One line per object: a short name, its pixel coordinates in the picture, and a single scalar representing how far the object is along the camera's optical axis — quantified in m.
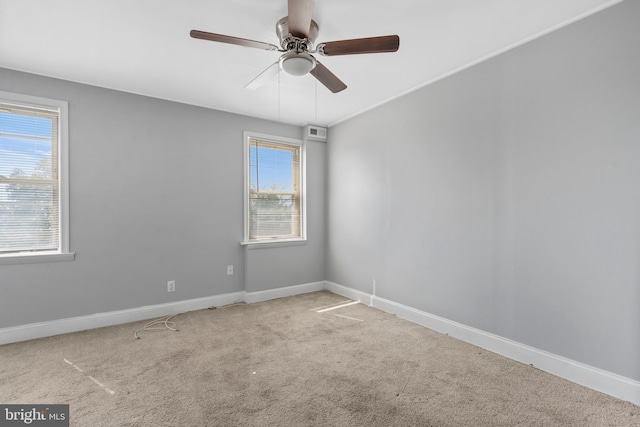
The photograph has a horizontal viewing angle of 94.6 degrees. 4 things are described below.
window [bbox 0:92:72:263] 2.78
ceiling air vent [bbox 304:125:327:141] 4.43
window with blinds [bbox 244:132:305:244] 4.13
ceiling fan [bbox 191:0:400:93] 1.73
